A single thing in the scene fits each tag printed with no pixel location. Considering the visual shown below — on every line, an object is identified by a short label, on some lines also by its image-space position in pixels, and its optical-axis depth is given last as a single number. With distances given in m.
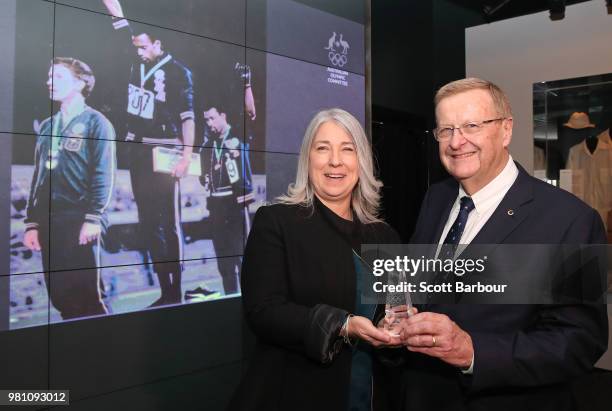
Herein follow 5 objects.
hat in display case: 4.92
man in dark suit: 1.30
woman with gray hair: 1.65
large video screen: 2.69
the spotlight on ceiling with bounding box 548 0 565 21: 4.64
